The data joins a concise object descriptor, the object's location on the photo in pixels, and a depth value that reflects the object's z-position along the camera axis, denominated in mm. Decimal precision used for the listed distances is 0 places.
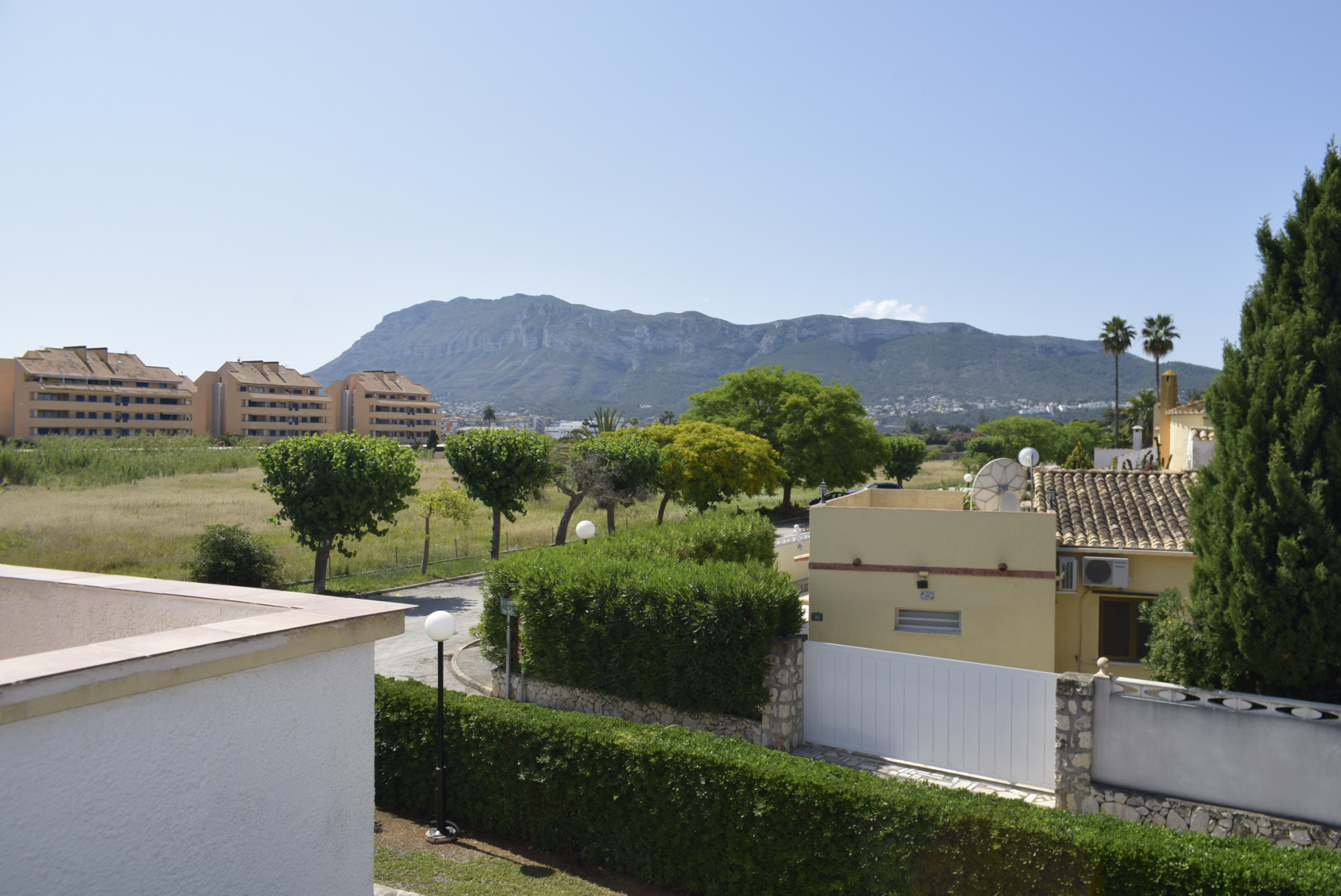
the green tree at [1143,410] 62438
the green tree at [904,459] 68500
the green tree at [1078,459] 32344
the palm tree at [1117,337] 61719
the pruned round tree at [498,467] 28797
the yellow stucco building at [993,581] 13750
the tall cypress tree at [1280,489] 8258
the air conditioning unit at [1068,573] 14078
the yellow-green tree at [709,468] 39219
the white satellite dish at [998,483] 15906
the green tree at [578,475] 33750
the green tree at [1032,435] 76688
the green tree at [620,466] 33938
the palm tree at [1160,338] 59406
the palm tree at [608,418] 62781
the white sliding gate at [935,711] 9922
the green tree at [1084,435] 69500
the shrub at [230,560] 22453
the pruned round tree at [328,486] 23625
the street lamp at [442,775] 9305
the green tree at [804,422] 49688
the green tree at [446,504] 28719
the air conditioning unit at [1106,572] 13836
